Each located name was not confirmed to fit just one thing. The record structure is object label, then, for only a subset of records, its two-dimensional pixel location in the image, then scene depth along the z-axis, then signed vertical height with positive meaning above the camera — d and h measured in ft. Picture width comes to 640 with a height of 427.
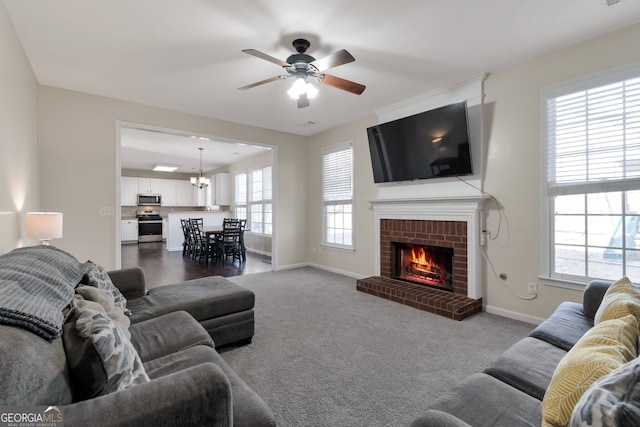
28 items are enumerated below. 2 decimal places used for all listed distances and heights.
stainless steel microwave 34.04 +1.11
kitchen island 28.40 -1.47
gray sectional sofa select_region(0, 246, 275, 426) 2.84 -1.82
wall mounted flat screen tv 11.37 +2.71
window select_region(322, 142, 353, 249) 17.16 +0.86
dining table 21.86 -1.95
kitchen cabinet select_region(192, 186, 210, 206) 36.48 +1.64
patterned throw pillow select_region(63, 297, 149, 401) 3.34 -1.76
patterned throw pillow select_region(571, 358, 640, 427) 2.17 -1.51
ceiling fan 8.34 +4.14
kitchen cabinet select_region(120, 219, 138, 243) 32.50 -2.34
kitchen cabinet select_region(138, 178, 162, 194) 34.32 +2.81
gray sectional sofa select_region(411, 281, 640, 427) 2.29 -2.49
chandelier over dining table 29.68 +2.85
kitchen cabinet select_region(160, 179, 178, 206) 36.06 +2.11
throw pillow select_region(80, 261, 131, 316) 6.07 -1.57
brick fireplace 11.27 -1.59
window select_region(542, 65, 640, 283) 8.25 +0.92
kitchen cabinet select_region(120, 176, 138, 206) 33.01 +2.09
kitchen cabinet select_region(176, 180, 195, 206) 37.04 +2.06
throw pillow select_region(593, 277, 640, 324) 4.34 -1.50
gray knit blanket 3.20 -1.07
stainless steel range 33.42 -1.94
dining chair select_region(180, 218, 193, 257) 25.04 -2.70
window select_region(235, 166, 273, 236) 25.27 +0.91
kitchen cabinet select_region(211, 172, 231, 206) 31.48 +2.04
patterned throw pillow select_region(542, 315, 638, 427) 2.87 -1.67
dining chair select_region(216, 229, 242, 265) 22.08 -2.72
